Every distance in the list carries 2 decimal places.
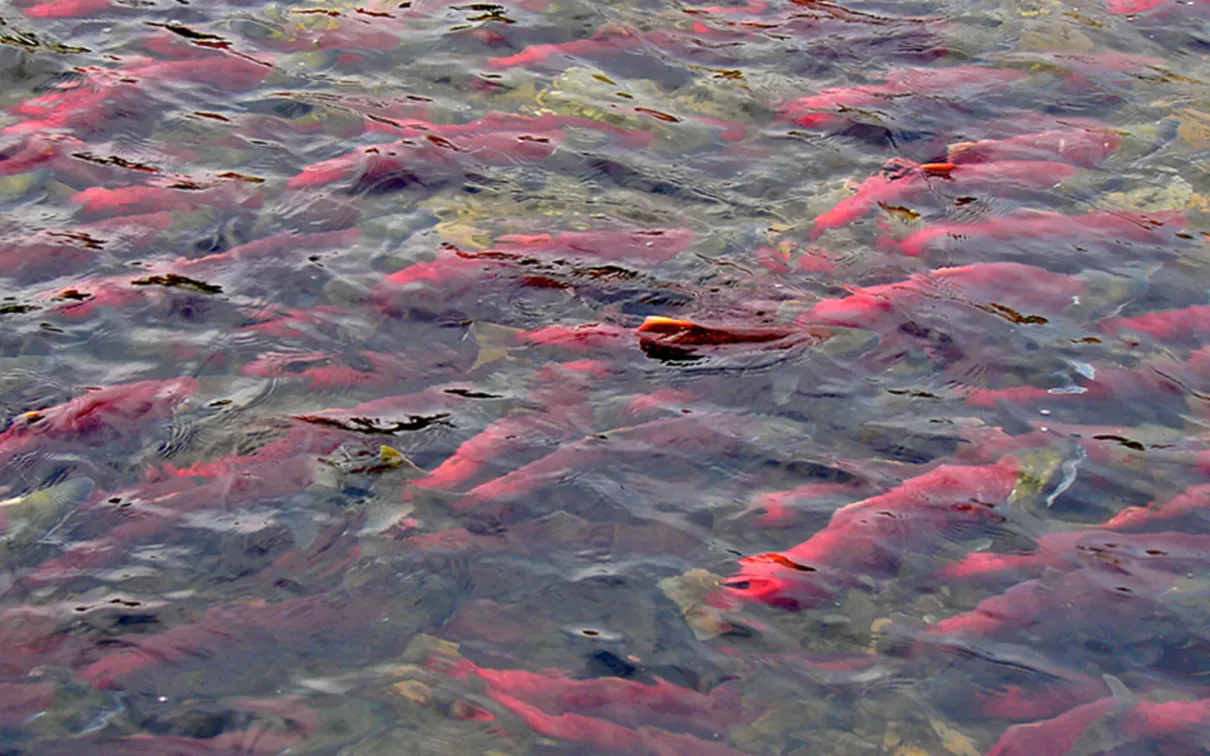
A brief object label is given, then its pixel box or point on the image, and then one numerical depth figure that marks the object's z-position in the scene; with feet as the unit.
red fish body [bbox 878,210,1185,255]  18.53
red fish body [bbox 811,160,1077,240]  19.53
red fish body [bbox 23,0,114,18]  22.89
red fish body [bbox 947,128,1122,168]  20.70
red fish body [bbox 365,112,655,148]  20.47
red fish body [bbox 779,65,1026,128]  21.75
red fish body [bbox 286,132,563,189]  19.17
